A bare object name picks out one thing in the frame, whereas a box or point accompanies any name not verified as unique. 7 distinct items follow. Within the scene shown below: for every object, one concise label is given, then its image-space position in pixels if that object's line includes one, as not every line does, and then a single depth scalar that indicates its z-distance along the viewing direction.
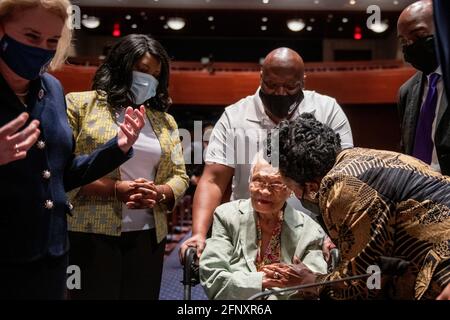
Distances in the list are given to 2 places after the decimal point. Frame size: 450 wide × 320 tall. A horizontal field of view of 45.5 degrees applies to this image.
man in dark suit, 2.02
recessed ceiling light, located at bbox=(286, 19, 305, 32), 9.91
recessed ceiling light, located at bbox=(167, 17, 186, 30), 10.21
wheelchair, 1.79
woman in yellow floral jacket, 1.80
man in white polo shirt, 2.19
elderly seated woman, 1.89
